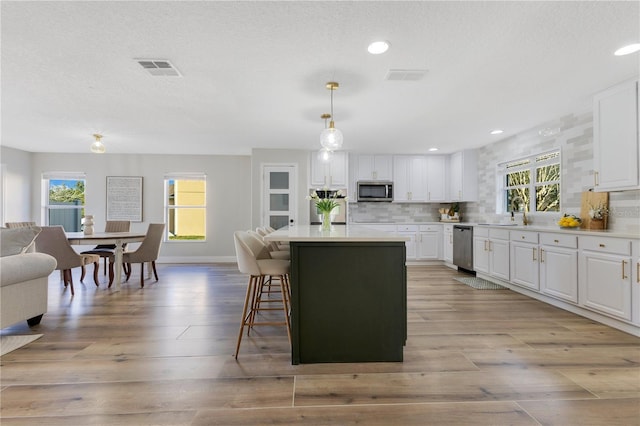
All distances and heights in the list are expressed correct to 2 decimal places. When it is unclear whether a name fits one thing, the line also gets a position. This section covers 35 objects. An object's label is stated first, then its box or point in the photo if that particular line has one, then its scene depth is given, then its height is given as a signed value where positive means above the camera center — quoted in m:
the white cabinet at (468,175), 6.21 +0.78
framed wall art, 6.88 +0.34
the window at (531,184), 4.44 +0.47
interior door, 6.21 +0.38
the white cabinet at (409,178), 6.70 +0.77
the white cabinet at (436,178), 6.75 +0.78
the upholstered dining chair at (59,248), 4.12 -0.46
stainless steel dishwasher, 5.35 -0.58
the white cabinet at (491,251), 4.42 -0.57
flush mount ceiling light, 4.74 +1.00
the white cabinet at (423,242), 6.39 -0.58
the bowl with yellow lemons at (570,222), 3.65 -0.09
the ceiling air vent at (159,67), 2.58 +1.27
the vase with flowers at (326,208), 3.34 +0.06
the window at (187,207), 7.07 +0.15
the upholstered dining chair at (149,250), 4.75 -0.56
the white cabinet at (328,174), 6.27 +0.80
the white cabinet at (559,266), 3.26 -0.57
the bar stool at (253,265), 2.33 -0.39
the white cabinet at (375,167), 6.66 +1.00
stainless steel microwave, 6.57 +0.48
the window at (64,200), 6.90 +0.30
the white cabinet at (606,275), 2.73 -0.57
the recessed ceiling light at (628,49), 2.39 +1.29
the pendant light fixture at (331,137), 3.12 +0.77
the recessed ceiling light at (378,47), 2.31 +1.26
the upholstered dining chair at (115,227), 5.61 -0.24
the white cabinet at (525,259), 3.81 -0.58
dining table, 4.30 -0.37
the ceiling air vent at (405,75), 2.79 +1.27
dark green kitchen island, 2.20 -0.61
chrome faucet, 4.81 +0.12
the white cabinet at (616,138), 2.89 +0.74
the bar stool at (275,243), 3.54 -0.35
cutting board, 3.50 +0.11
